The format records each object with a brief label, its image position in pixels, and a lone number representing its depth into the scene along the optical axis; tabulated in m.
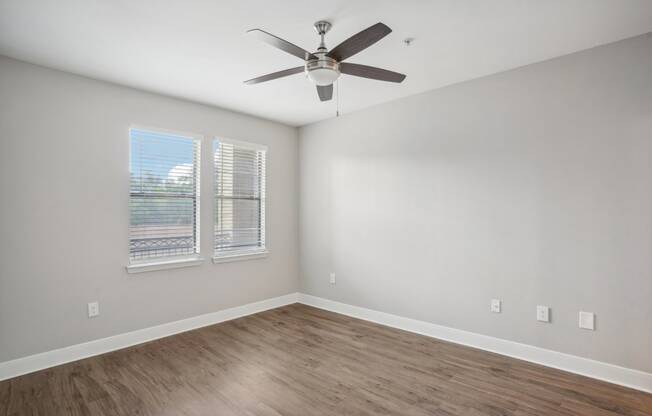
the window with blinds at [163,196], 3.48
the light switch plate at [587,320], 2.67
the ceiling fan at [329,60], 1.90
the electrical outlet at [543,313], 2.87
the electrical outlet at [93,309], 3.13
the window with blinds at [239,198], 4.17
